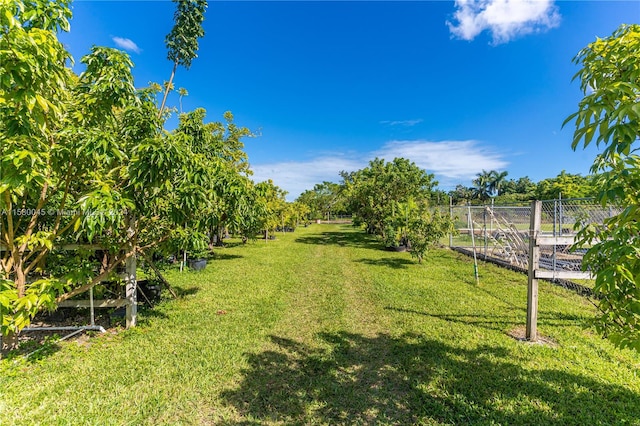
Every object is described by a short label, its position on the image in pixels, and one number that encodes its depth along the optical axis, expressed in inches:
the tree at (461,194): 2377.1
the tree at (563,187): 1178.0
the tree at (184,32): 364.8
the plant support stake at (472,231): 292.4
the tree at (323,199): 2000.5
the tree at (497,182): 2456.7
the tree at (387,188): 639.1
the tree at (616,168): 53.8
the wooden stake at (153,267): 193.6
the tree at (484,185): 2484.0
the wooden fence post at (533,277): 159.6
